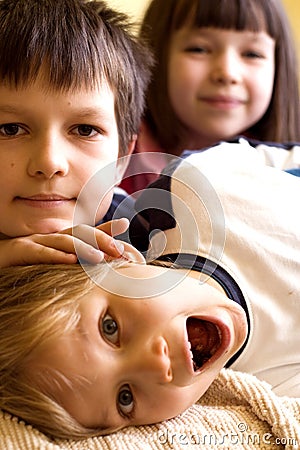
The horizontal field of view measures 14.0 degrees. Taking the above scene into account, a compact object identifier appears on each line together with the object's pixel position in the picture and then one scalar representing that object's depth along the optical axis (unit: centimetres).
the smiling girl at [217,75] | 116
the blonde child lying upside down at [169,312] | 78
